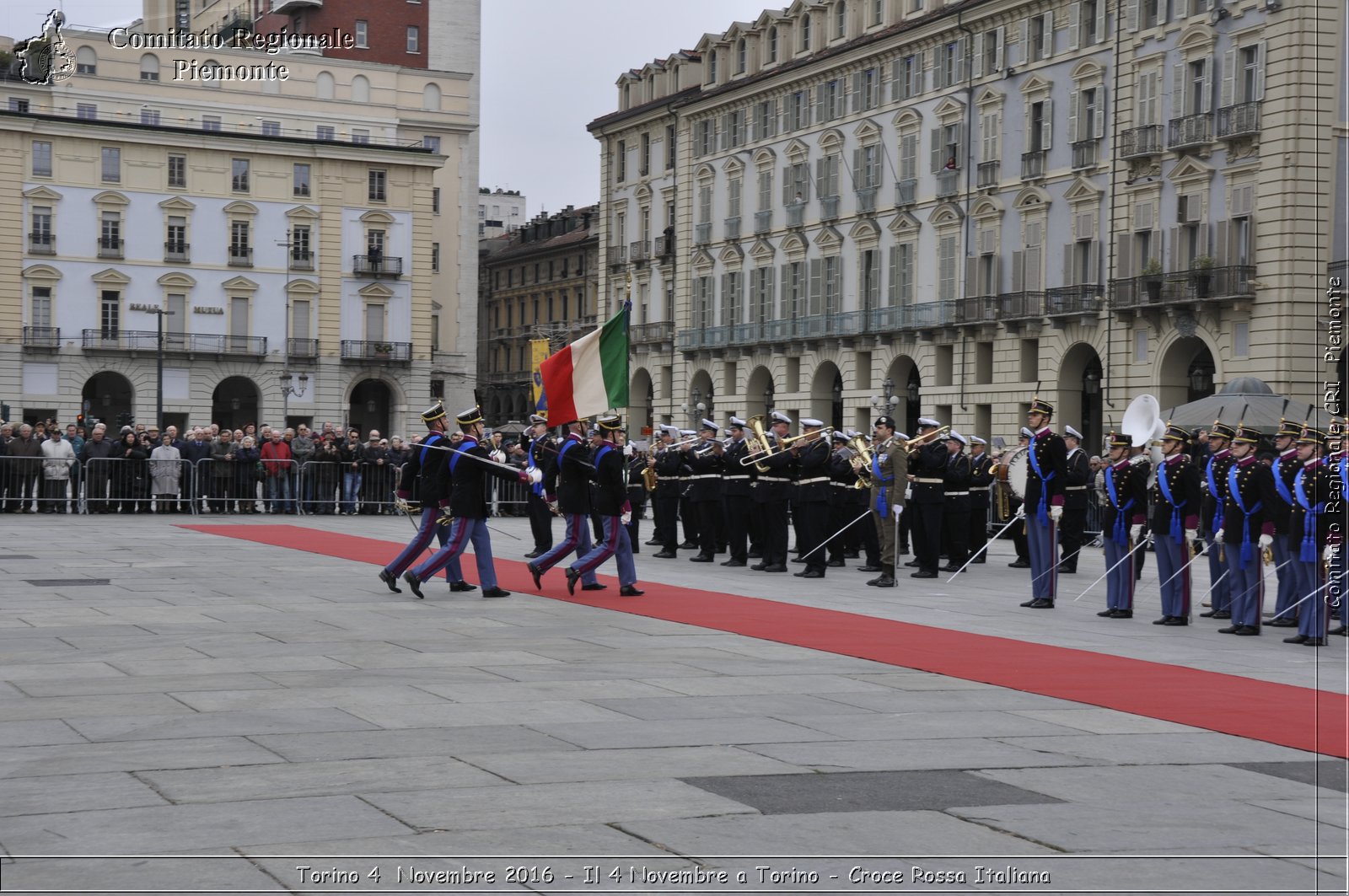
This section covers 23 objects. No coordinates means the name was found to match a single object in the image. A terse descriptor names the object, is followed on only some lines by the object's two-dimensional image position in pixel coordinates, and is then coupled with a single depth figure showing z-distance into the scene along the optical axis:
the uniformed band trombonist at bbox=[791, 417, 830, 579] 20.84
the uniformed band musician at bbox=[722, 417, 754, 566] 21.75
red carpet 10.13
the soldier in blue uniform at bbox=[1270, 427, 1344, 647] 14.53
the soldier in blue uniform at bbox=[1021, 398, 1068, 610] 17.59
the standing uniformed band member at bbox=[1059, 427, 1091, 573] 23.59
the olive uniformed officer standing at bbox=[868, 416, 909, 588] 19.53
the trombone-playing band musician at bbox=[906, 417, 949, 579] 21.62
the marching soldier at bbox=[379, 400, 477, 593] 17.08
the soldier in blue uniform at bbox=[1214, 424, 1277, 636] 15.43
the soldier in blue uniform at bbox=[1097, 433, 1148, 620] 16.97
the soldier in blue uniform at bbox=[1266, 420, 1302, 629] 15.22
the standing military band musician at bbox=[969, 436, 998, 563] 24.41
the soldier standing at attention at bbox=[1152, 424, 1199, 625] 16.33
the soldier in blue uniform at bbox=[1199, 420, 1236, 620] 16.55
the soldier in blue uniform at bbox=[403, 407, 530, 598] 16.88
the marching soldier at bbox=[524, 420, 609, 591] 17.47
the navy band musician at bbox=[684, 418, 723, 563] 22.80
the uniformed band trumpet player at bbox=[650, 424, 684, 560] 24.45
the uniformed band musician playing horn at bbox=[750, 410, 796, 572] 20.97
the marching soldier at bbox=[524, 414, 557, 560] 21.94
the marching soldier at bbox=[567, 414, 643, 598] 17.30
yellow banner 24.41
